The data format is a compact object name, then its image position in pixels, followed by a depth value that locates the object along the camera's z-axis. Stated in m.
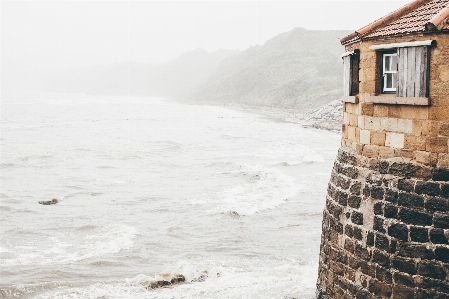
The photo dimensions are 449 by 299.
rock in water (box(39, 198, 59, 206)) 24.65
